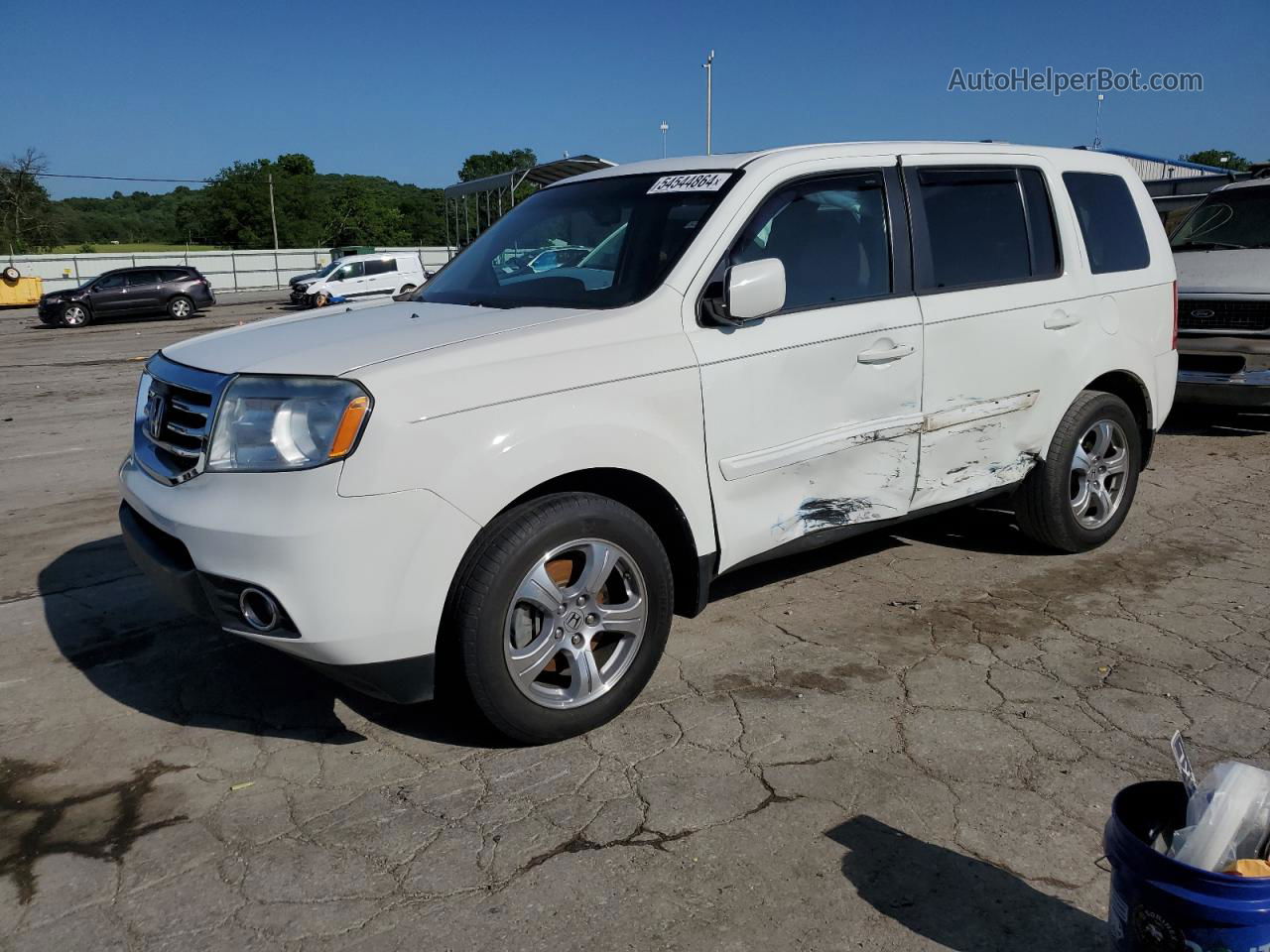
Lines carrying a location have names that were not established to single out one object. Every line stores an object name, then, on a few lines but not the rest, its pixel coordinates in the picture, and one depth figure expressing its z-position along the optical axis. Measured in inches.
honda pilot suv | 113.2
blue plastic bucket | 72.7
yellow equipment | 1515.7
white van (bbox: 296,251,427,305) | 1227.2
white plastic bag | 77.7
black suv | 1090.7
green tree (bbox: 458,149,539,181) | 4827.8
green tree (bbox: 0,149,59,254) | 2659.9
